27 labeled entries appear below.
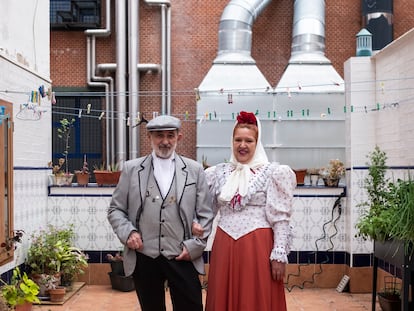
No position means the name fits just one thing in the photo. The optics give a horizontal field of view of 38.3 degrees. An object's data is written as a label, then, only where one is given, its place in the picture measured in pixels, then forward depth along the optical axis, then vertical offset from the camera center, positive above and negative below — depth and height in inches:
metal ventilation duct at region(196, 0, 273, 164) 403.9 +31.3
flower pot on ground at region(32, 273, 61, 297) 215.3 -50.8
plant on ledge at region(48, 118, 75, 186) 250.2 -15.0
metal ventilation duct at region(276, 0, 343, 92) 403.5 +61.3
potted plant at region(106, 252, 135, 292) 235.8 -53.5
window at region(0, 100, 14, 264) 190.5 -14.3
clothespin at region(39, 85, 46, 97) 223.1 +19.3
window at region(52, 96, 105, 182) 471.2 +2.9
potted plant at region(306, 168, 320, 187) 257.1 -14.6
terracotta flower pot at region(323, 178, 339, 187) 249.9 -16.6
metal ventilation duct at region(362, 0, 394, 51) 451.8 +93.6
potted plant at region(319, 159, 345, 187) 250.1 -13.3
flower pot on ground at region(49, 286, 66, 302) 213.5 -54.6
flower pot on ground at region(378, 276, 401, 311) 195.5 -51.5
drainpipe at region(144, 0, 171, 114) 464.8 +68.1
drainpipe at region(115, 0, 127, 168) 447.8 +49.2
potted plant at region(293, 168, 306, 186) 257.6 -15.0
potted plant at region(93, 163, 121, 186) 254.2 -15.1
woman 125.4 -19.3
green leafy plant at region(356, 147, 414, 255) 166.1 -20.1
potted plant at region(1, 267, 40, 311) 165.0 -42.7
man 124.5 -16.6
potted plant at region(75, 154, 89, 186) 254.2 -15.5
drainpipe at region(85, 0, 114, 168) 456.8 +54.7
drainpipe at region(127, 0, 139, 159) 447.8 +53.9
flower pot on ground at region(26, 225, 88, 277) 218.8 -42.5
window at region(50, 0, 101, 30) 469.4 +101.5
